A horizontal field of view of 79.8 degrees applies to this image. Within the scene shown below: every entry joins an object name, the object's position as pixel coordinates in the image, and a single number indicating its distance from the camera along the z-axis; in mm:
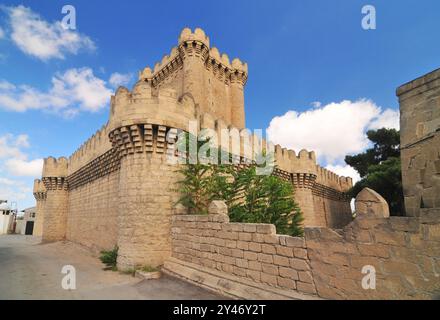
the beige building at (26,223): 45844
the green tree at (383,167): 18344
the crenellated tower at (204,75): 18609
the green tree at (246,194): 9242
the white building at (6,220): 45344
